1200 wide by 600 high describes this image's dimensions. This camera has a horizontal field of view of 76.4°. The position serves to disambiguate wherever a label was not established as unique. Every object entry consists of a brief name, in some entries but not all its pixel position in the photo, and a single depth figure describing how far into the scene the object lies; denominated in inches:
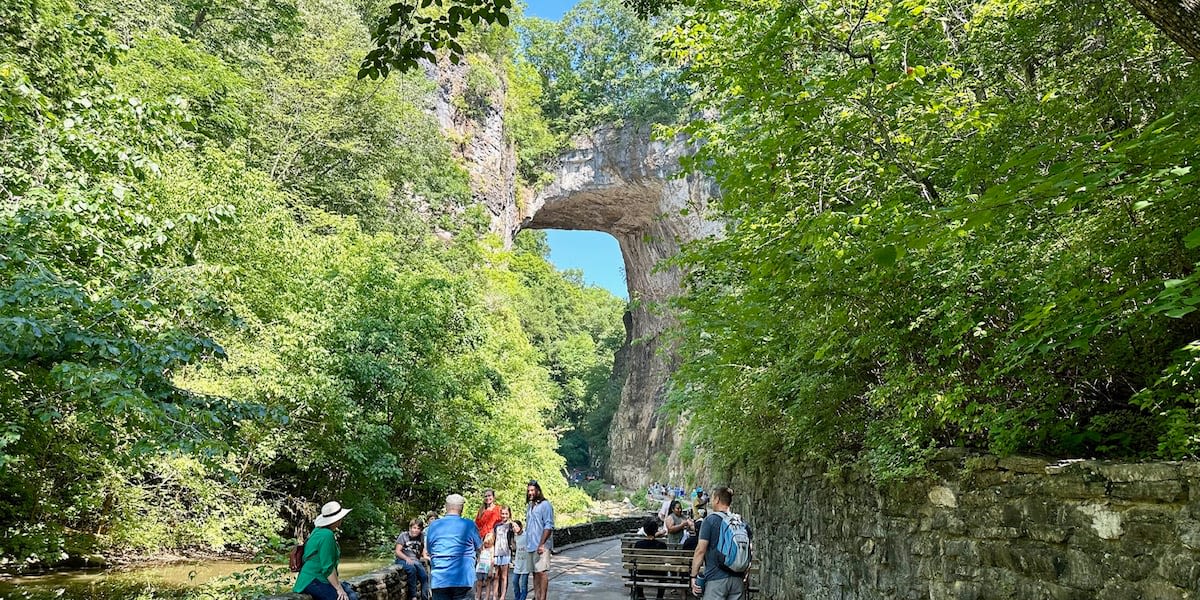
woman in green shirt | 210.4
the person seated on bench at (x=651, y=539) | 396.5
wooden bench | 344.5
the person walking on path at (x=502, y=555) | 347.9
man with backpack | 225.9
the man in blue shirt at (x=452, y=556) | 231.5
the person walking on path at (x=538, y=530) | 319.3
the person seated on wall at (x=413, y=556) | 330.0
